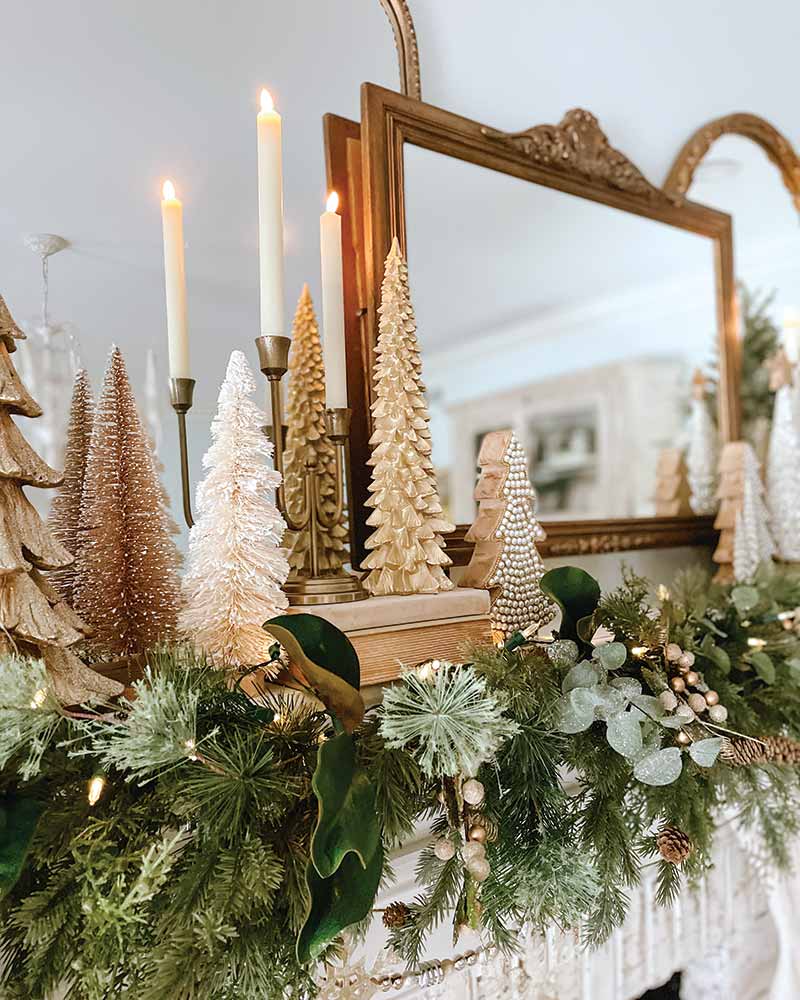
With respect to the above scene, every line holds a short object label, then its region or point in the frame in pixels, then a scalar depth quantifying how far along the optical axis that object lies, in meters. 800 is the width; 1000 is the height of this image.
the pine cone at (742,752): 0.67
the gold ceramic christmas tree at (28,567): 0.54
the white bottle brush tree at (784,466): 1.27
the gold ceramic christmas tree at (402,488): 0.73
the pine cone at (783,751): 0.73
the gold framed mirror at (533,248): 0.87
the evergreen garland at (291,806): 0.48
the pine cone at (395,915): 0.59
